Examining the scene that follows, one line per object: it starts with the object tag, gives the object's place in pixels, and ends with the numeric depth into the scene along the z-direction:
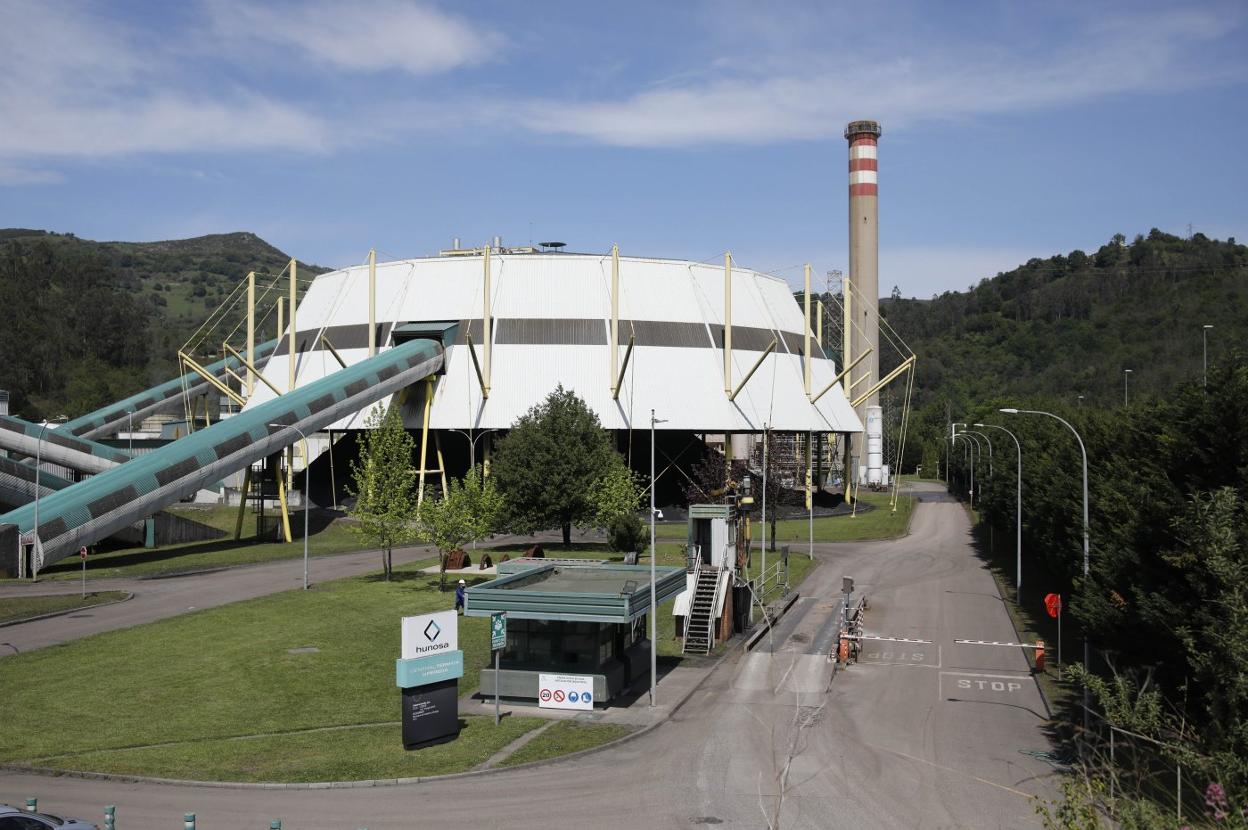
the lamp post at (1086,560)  27.65
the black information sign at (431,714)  23.61
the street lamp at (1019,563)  45.28
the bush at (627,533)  56.88
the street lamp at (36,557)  49.19
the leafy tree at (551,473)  57.91
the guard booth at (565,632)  26.83
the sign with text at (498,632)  26.25
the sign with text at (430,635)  23.84
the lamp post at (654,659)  27.73
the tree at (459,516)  45.75
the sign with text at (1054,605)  32.66
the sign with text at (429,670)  23.55
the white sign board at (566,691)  27.27
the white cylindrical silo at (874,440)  124.00
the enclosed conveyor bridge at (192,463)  50.66
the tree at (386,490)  47.06
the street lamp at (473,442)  69.09
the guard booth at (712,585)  35.50
